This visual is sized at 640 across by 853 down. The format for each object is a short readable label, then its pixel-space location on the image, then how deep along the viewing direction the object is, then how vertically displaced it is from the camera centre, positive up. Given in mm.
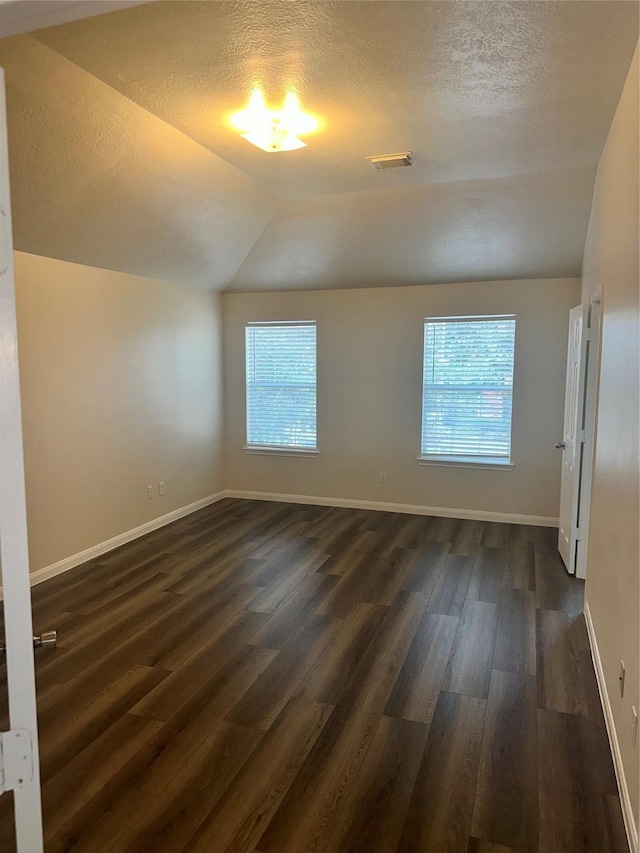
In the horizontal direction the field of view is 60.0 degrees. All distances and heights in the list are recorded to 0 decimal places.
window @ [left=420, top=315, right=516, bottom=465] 5504 -128
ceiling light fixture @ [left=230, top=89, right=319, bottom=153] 2875 +1379
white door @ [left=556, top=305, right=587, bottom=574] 3914 -447
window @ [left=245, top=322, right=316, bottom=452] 6207 -116
